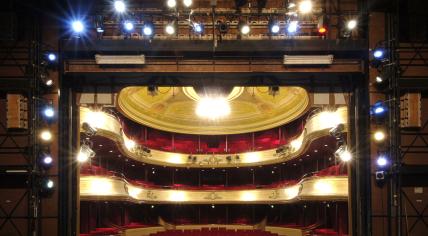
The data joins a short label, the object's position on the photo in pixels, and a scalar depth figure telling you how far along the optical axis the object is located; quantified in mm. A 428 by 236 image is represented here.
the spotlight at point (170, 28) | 13062
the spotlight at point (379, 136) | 12896
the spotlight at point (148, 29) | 13008
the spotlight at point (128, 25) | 13133
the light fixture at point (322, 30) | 13242
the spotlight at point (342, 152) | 17086
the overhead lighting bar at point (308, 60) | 13273
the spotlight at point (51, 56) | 13070
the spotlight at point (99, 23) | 13195
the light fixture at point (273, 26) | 13094
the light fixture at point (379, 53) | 12750
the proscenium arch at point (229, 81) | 13234
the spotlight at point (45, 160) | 12617
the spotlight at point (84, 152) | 16792
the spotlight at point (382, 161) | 12484
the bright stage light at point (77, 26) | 13122
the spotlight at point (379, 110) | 12695
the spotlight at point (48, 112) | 12898
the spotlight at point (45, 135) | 12961
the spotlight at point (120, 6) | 12812
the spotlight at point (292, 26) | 13023
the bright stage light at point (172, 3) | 12758
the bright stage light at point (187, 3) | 12559
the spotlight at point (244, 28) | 13023
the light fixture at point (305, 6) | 12398
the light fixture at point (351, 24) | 12734
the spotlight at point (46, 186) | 12508
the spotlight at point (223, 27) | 13008
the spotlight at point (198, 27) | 13234
